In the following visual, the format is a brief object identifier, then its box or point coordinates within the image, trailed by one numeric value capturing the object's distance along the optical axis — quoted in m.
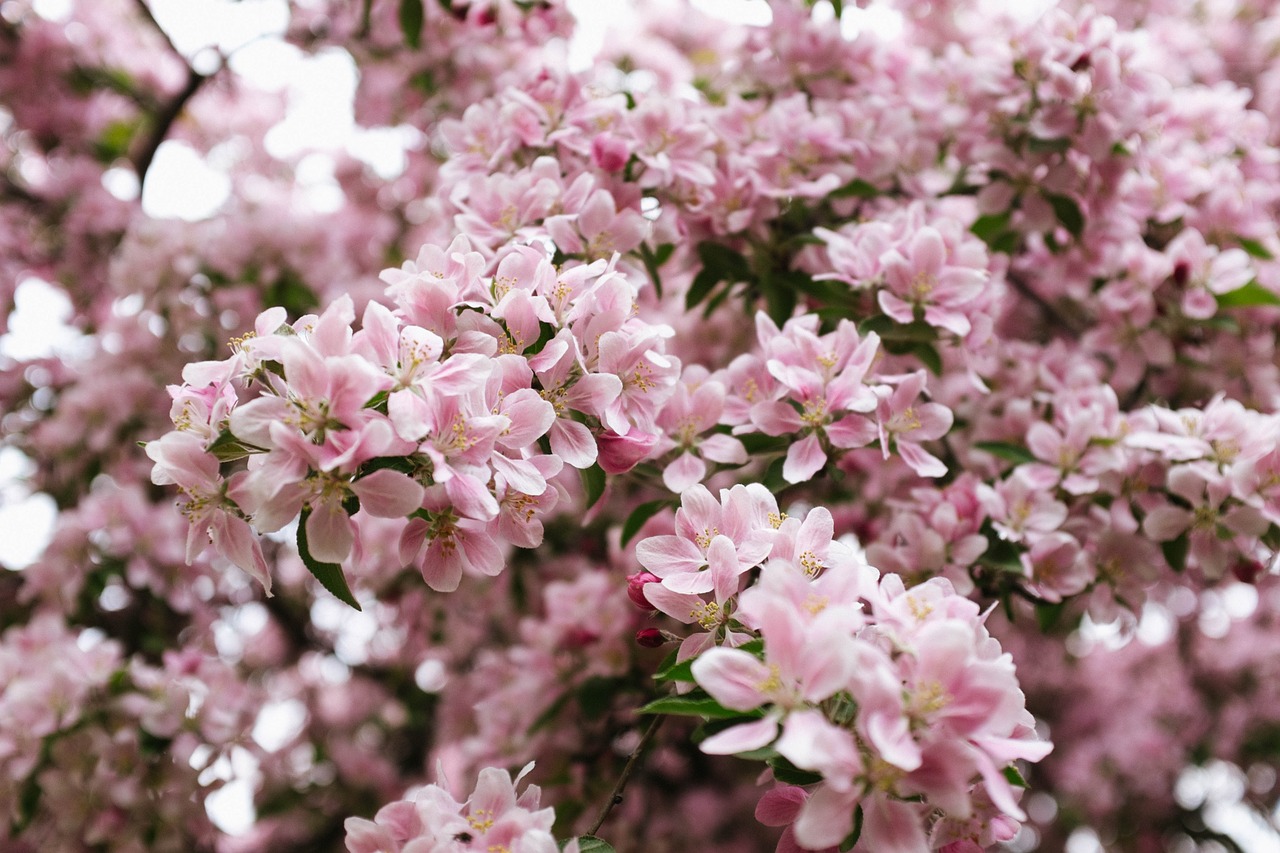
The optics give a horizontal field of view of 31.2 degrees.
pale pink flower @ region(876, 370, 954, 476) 0.72
